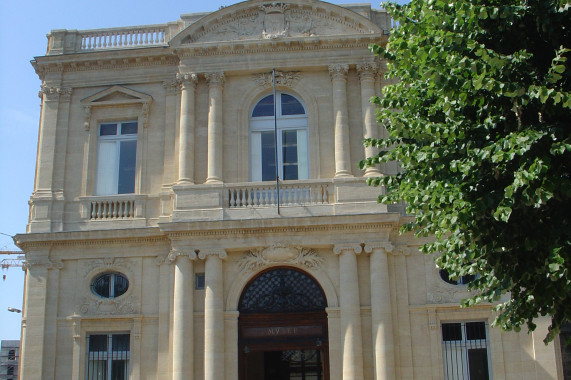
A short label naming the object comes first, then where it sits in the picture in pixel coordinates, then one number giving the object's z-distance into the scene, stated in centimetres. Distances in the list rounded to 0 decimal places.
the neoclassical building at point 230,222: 1784
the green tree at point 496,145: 1032
